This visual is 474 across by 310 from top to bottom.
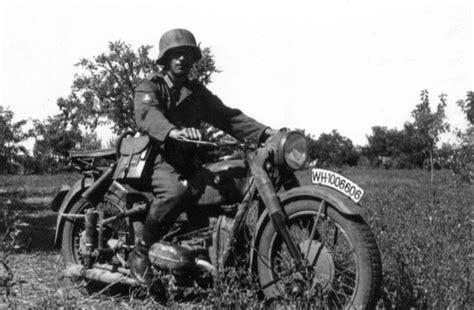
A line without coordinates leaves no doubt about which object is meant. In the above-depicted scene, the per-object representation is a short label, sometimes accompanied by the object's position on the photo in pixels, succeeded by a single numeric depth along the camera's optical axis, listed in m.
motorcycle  3.60
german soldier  4.34
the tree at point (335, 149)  99.25
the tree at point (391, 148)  85.38
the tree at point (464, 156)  9.99
